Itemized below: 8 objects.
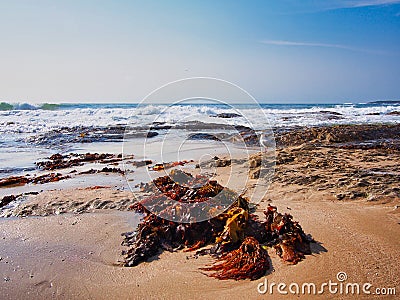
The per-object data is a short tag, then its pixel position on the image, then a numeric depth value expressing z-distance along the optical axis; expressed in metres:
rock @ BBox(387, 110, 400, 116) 25.97
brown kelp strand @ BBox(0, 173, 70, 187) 6.79
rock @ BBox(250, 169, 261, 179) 6.12
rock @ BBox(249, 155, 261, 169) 6.72
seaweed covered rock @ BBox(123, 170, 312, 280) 3.04
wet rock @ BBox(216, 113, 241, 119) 24.16
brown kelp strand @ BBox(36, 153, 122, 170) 8.73
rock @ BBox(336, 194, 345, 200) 4.75
